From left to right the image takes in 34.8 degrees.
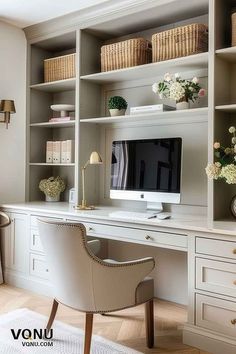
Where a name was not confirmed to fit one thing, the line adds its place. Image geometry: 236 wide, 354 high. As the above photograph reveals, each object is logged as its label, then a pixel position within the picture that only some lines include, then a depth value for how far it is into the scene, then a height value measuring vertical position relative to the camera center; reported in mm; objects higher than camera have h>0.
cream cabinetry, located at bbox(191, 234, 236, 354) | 2277 -715
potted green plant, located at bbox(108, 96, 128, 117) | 3304 +555
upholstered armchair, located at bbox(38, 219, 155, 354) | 2168 -634
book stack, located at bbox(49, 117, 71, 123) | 3668 +485
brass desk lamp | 3240 -2
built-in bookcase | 2723 +660
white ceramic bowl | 3775 +610
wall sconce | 3600 +587
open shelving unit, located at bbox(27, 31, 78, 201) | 3971 +561
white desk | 2295 -552
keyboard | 2764 -351
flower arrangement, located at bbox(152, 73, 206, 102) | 2869 +626
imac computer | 2934 -5
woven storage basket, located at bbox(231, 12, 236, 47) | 2631 +989
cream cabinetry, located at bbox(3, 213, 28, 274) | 3545 -727
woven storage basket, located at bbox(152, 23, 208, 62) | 2816 +984
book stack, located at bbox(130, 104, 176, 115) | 2948 +485
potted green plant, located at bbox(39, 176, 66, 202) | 3877 -194
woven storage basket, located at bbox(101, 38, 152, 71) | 3141 +985
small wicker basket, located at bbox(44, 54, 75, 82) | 3609 +996
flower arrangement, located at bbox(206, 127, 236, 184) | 2498 +40
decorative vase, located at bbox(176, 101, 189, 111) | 2896 +497
